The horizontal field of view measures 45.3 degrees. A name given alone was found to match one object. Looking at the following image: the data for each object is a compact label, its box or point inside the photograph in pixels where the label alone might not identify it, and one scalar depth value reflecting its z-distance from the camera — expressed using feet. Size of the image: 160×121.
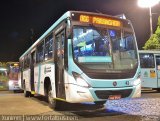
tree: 57.06
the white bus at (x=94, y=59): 19.26
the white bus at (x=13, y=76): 54.50
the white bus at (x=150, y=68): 41.53
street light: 57.04
